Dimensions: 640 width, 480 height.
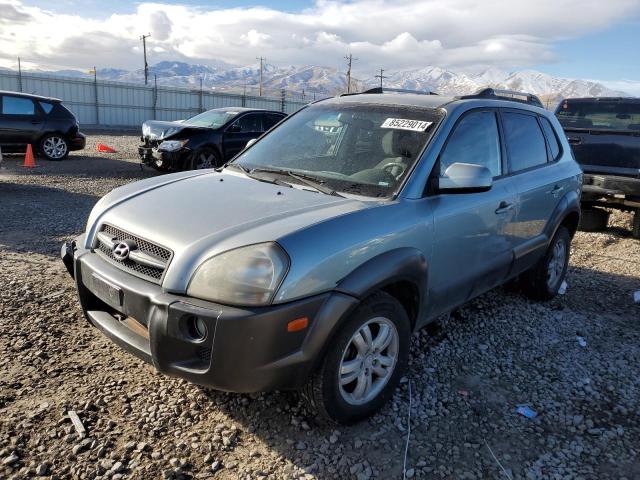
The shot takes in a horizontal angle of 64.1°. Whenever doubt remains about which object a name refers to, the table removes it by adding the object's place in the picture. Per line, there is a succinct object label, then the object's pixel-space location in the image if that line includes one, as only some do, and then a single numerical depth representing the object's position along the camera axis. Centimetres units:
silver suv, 231
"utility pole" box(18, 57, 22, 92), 2572
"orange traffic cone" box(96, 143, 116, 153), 1600
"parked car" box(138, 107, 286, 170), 1073
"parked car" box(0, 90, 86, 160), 1202
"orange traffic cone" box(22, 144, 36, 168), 1168
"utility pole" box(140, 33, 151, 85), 5830
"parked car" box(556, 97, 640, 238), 741
